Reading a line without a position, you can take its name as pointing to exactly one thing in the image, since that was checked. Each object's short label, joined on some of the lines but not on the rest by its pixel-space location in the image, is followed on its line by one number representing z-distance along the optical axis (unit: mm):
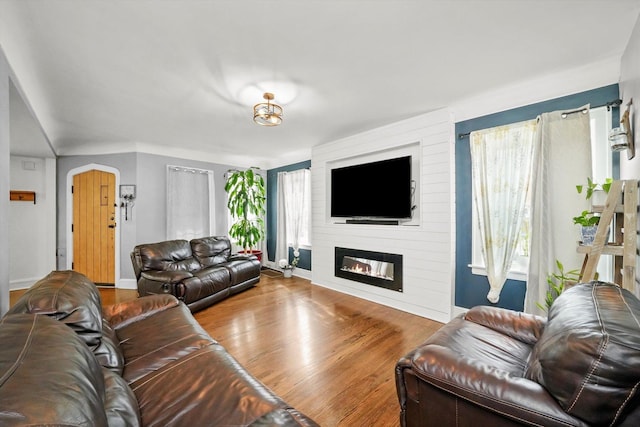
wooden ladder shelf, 1733
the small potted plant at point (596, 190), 1951
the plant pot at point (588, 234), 1958
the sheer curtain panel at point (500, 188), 2707
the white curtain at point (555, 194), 2389
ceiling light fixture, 2765
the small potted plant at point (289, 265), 5441
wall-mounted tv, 3549
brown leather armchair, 855
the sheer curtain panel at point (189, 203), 5094
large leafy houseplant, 5434
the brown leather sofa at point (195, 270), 3332
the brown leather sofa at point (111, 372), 592
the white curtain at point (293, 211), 5391
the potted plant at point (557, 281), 2242
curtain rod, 2201
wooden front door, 4828
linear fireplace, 3650
